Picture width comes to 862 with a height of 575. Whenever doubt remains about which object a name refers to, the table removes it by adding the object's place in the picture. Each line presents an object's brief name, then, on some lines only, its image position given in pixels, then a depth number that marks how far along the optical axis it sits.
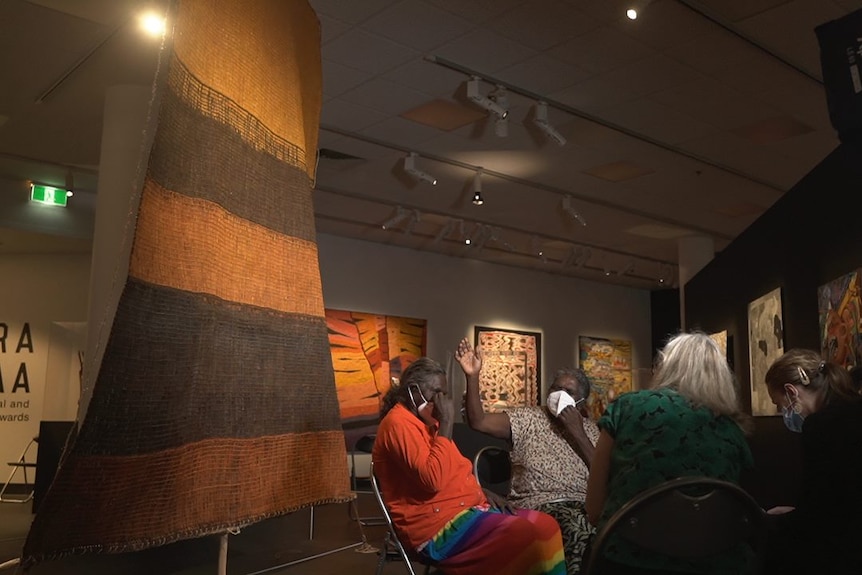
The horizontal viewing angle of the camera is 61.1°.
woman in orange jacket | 2.53
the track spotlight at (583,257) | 11.28
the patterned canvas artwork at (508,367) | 11.86
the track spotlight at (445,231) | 9.70
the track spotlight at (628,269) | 12.03
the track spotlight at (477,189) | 7.43
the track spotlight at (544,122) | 5.82
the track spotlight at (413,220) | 9.23
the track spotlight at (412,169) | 7.19
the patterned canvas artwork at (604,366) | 13.16
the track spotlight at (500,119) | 5.57
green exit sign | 7.80
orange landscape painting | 10.11
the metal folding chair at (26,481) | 7.75
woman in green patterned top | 1.81
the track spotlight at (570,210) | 8.45
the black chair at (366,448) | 6.32
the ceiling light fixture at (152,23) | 4.36
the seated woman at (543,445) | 3.20
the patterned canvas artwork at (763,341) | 5.25
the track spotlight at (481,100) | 5.42
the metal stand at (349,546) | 4.93
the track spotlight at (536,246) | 10.52
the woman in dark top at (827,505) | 1.94
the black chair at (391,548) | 2.75
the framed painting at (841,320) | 3.63
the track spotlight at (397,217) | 9.07
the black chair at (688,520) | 1.64
